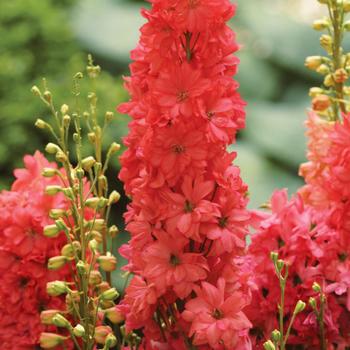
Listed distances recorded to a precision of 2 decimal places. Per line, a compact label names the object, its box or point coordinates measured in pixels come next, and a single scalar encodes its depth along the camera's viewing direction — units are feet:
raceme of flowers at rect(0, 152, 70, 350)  4.74
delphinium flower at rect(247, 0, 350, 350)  4.65
